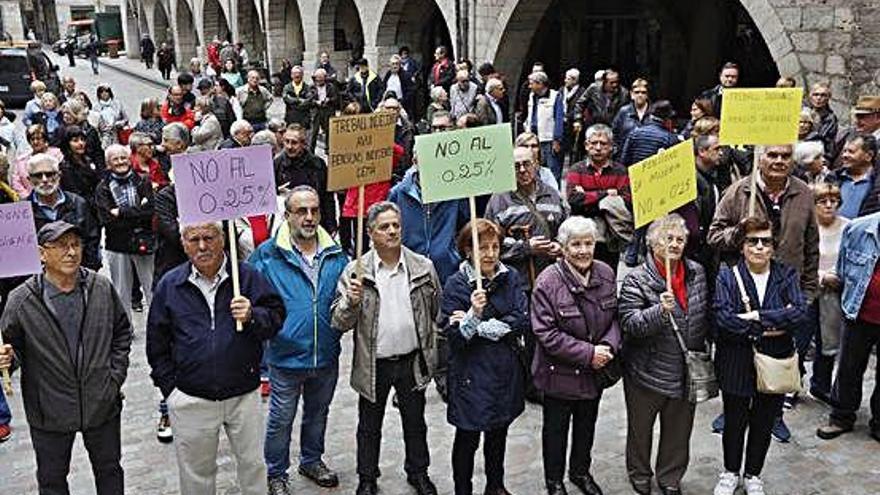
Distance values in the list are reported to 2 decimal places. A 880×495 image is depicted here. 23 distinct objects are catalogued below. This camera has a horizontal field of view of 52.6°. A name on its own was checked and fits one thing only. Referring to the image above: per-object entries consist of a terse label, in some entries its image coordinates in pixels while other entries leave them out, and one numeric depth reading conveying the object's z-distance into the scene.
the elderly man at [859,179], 6.26
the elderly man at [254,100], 12.98
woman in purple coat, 4.68
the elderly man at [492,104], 10.94
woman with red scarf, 4.70
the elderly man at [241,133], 8.04
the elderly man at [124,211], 6.62
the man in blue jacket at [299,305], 4.96
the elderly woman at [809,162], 6.64
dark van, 25.69
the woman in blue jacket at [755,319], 4.77
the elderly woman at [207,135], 7.98
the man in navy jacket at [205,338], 4.37
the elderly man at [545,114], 11.66
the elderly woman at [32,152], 8.09
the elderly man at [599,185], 6.29
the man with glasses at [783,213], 5.61
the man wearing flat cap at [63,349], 4.29
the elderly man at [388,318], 4.81
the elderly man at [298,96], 13.87
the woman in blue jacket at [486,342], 4.67
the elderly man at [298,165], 7.50
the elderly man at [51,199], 6.32
